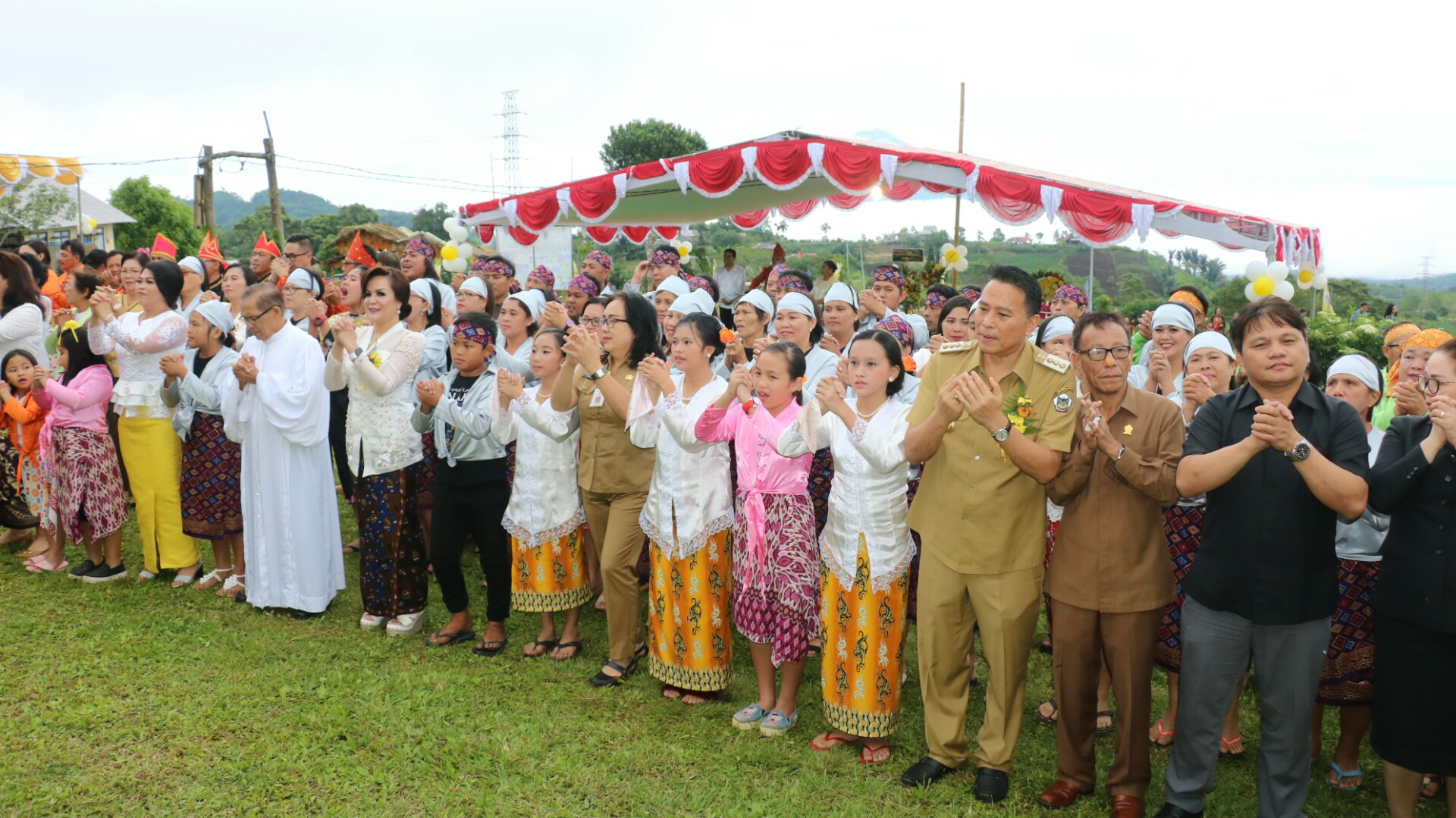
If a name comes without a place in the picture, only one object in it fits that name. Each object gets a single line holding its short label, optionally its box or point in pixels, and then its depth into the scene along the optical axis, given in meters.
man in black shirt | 2.82
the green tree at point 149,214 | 38.47
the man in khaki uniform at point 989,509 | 3.11
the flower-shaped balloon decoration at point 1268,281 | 8.46
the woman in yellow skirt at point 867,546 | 3.54
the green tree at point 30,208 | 26.14
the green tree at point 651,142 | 52.66
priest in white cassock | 5.10
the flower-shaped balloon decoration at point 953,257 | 12.13
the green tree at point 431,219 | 60.00
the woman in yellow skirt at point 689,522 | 4.05
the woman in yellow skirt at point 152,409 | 5.48
